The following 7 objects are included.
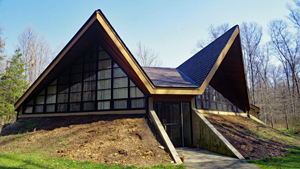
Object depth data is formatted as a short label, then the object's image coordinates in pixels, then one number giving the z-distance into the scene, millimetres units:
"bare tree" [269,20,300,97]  24970
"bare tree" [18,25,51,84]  26375
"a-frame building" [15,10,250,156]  8891
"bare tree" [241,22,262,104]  28027
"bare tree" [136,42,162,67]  30500
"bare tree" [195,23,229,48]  29236
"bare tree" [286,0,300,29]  20722
